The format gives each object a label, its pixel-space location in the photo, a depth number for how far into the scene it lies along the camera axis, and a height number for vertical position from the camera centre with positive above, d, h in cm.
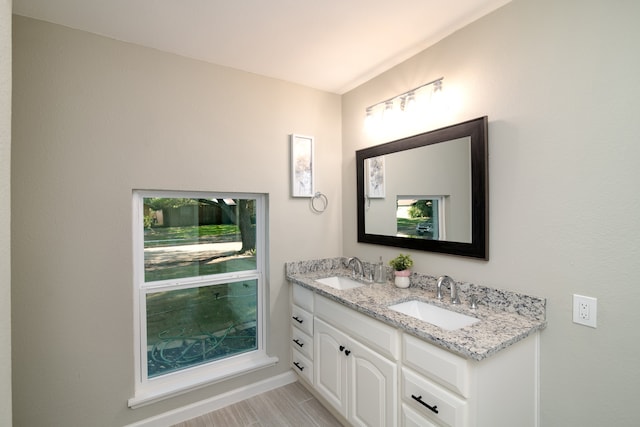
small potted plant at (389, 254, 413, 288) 208 -40
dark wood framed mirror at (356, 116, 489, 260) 173 +14
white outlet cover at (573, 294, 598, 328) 133 -44
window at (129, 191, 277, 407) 208 -56
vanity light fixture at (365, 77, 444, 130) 199 +76
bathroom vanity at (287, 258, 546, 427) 126 -71
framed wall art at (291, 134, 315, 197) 249 +38
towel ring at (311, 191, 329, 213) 264 +9
